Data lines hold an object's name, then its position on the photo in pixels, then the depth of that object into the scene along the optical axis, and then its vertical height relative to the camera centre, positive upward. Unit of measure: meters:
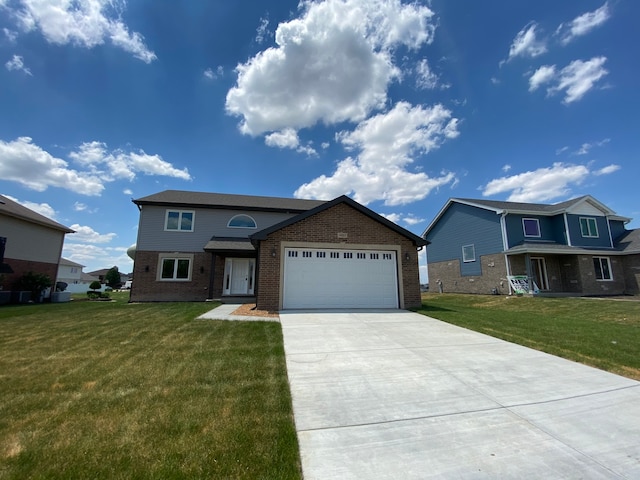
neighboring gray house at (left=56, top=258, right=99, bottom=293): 42.04 +2.18
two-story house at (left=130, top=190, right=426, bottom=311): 11.23 +1.09
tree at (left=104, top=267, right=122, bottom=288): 43.31 +1.19
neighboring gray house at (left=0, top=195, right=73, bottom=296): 16.36 +2.78
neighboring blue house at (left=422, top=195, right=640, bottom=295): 19.64 +2.74
